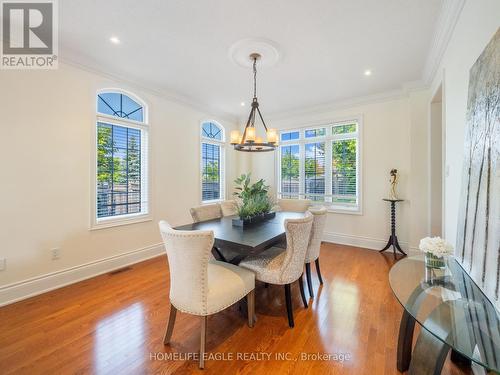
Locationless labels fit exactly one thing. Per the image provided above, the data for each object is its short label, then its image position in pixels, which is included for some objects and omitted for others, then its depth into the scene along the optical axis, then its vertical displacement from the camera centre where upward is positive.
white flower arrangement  1.53 -0.41
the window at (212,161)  4.96 +0.60
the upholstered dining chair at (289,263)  1.93 -0.72
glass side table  0.96 -0.65
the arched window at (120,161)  3.23 +0.40
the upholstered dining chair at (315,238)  2.44 -0.57
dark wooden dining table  1.89 -0.46
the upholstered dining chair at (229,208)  3.27 -0.30
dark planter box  2.54 -0.39
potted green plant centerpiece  2.64 -0.24
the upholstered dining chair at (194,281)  1.51 -0.71
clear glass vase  1.59 -0.53
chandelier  2.72 +0.62
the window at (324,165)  4.51 +0.50
